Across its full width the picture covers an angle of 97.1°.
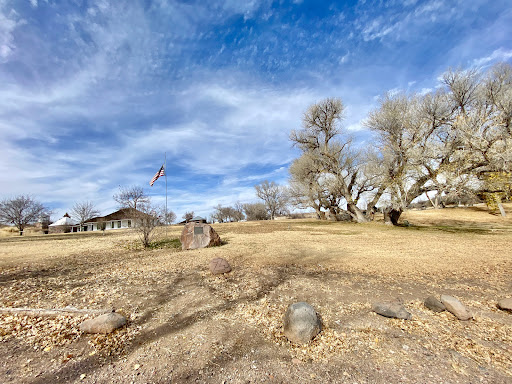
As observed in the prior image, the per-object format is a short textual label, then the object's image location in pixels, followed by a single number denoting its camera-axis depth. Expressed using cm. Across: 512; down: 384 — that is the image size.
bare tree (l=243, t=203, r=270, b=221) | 5912
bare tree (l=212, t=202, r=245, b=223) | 6234
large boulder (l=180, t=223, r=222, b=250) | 1082
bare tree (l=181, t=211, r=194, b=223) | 6258
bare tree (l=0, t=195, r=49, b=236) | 3372
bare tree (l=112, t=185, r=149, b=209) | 2461
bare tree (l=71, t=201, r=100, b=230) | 3622
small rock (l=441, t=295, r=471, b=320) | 364
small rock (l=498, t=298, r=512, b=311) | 386
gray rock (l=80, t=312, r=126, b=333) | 346
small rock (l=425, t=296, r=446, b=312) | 390
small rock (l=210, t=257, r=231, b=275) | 634
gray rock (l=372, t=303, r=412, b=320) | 369
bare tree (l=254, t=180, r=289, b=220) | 5869
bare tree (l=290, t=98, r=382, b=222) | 2327
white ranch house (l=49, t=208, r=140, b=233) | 4627
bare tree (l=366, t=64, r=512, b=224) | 1198
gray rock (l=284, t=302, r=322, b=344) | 320
